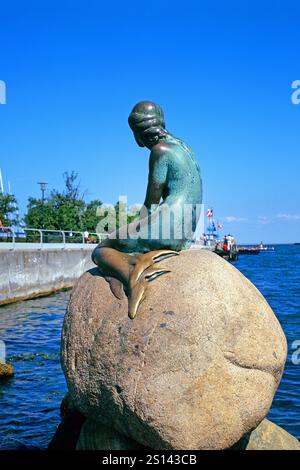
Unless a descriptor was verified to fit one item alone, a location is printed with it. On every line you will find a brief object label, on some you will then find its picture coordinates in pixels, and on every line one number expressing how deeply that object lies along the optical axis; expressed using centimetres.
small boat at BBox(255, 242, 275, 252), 10788
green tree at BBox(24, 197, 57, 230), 3872
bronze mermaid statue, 583
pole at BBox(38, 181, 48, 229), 3831
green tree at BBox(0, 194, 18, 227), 3112
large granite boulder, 482
